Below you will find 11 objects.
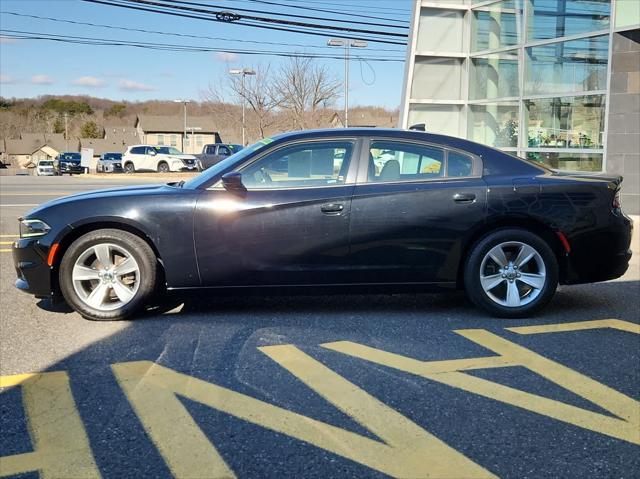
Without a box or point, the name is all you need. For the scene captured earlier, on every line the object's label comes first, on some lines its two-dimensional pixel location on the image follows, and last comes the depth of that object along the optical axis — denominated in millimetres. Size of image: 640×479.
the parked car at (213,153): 39062
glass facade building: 12328
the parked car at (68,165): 51906
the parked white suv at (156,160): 40312
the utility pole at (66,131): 112188
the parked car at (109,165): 44862
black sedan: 5039
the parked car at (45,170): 58344
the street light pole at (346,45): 25125
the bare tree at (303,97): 38625
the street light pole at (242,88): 36319
